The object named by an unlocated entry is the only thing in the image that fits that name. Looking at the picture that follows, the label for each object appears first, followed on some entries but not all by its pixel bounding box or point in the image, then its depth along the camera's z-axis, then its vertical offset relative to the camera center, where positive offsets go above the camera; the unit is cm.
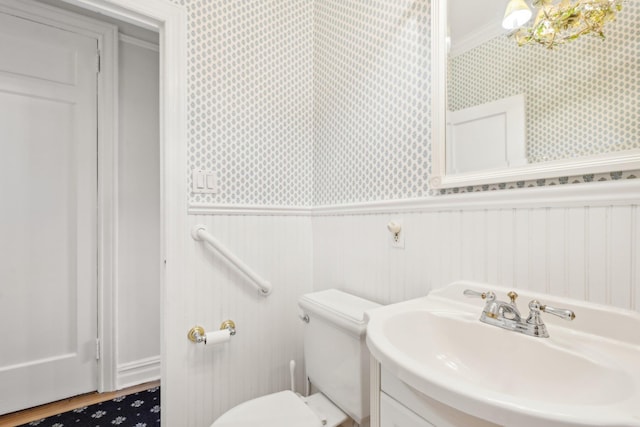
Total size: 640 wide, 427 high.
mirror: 70 +31
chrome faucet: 69 -25
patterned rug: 163 -112
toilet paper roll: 128 -52
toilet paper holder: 129 -52
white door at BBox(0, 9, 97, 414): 170 +2
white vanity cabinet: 56 -42
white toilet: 103 -61
